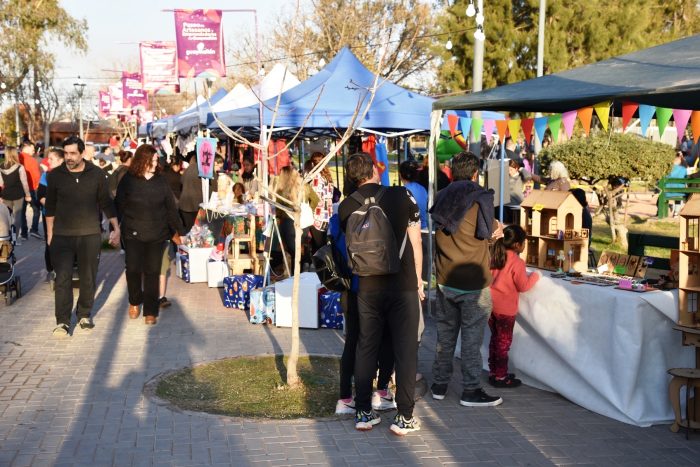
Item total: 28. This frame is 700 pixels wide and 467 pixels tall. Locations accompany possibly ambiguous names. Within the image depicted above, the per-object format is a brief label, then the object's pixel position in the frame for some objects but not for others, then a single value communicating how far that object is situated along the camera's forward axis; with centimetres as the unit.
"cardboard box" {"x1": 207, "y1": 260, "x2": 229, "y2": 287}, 1163
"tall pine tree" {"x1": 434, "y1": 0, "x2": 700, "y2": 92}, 3291
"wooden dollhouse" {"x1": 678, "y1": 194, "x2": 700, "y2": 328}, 574
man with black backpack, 524
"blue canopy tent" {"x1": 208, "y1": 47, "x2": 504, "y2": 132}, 1205
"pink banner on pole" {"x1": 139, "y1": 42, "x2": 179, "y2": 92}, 1895
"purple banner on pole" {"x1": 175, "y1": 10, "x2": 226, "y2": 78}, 1359
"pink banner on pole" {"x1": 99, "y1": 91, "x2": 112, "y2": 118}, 3366
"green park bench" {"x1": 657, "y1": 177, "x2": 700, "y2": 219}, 744
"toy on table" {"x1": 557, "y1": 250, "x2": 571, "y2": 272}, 695
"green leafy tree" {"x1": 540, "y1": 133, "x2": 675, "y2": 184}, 1596
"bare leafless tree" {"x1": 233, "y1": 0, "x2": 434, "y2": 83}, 3688
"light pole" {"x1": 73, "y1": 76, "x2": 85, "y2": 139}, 3709
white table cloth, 573
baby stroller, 1004
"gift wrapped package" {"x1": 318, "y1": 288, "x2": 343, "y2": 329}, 892
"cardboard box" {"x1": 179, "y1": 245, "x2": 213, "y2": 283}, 1198
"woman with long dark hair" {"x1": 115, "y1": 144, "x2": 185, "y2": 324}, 879
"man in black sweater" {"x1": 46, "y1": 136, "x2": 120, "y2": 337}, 827
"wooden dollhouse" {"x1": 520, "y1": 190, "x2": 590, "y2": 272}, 708
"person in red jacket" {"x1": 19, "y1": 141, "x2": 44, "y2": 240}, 1719
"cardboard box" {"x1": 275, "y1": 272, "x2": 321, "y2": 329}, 889
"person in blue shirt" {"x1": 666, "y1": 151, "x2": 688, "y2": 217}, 1992
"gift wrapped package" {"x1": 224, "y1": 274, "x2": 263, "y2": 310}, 999
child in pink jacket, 647
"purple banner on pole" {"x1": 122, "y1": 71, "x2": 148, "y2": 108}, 3047
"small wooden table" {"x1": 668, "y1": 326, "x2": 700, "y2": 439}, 548
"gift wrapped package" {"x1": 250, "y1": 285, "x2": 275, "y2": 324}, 914
